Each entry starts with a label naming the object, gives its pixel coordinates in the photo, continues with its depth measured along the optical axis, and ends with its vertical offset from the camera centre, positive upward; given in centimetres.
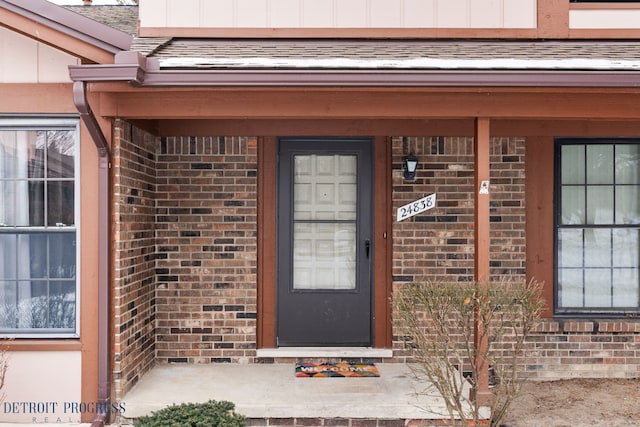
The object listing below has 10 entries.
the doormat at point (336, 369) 516 -158
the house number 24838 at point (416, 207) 566 +2
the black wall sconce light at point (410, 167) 556 +43
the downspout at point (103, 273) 438 -54
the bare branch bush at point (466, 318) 384 -81
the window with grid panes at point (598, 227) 579 -19
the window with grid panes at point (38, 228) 455 -17
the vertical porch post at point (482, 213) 443 -3
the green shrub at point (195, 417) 340 -133
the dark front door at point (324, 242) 573 -36
